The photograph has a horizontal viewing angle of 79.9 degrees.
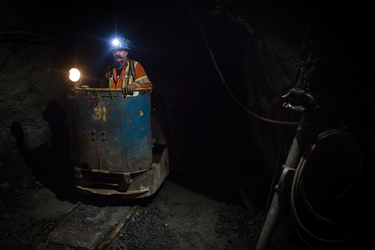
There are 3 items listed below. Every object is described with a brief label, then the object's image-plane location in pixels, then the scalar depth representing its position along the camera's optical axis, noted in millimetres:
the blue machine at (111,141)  3471
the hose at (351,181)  1914
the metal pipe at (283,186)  2307
